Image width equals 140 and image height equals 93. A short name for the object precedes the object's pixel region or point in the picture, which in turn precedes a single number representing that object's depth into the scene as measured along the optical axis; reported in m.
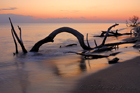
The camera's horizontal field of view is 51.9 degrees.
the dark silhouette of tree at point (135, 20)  57.97
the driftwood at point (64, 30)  8.37
